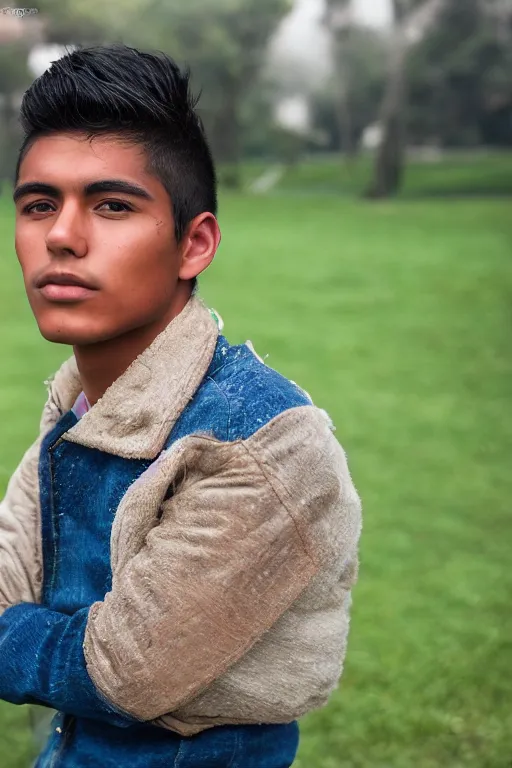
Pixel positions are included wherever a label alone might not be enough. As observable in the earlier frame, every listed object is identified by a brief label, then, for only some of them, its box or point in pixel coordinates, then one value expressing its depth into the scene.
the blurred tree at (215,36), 10.95
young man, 1.04
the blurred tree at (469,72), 10.65
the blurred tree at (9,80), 9.53
